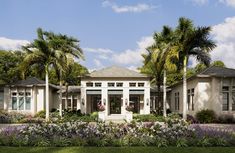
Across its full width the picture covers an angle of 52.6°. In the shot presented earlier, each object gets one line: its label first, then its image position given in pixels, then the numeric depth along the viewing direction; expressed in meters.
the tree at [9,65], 28.41
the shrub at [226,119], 18.86
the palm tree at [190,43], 18.50
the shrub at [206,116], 19.09
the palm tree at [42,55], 20.06
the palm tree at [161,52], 19.04
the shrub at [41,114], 22.96
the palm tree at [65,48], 21.16
